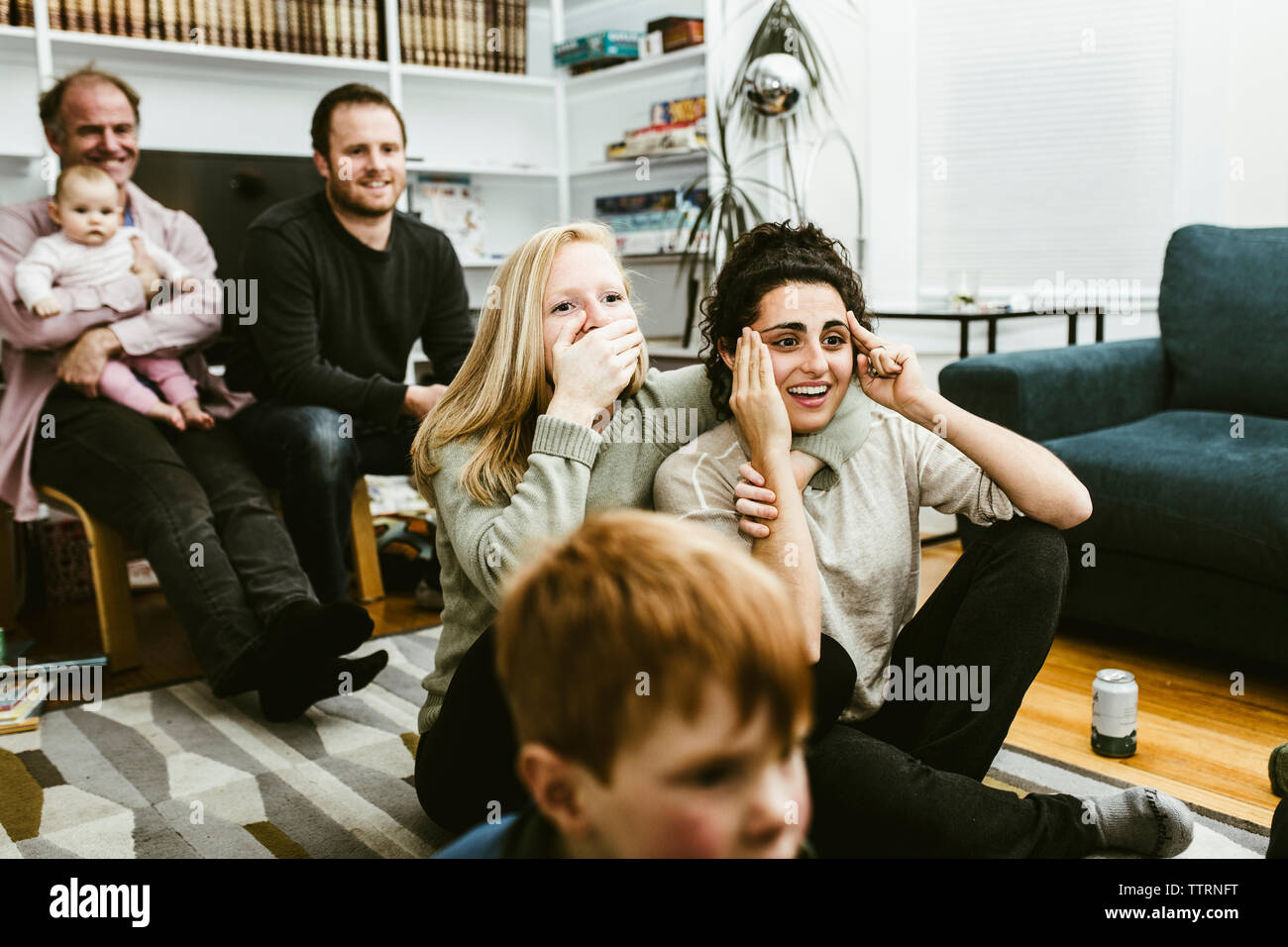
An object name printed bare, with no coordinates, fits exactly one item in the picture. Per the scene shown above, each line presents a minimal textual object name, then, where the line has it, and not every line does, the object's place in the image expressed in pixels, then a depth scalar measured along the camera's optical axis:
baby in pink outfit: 2.53
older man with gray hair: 2.11
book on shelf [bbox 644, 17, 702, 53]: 3.79
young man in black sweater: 2.57
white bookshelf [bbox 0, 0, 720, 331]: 3.38
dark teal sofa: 2.12
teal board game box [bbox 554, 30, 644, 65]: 4.01
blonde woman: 1.39
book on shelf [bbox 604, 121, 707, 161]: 3.83
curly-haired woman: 1.32
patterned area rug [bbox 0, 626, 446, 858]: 1.69
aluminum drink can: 1.86
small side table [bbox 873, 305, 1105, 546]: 3.04
